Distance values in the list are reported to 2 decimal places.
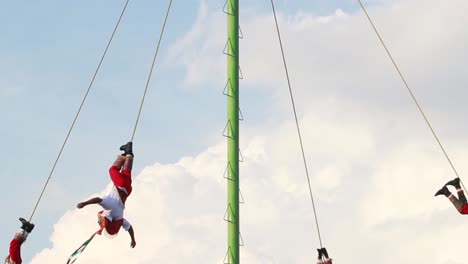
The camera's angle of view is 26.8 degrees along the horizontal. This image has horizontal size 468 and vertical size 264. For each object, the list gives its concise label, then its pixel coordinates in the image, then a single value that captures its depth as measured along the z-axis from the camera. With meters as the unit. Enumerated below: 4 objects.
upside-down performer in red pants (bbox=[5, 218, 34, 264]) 21.39
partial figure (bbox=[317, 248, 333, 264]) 23.97
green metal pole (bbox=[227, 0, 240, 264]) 21.39
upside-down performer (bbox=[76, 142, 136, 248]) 21.05
